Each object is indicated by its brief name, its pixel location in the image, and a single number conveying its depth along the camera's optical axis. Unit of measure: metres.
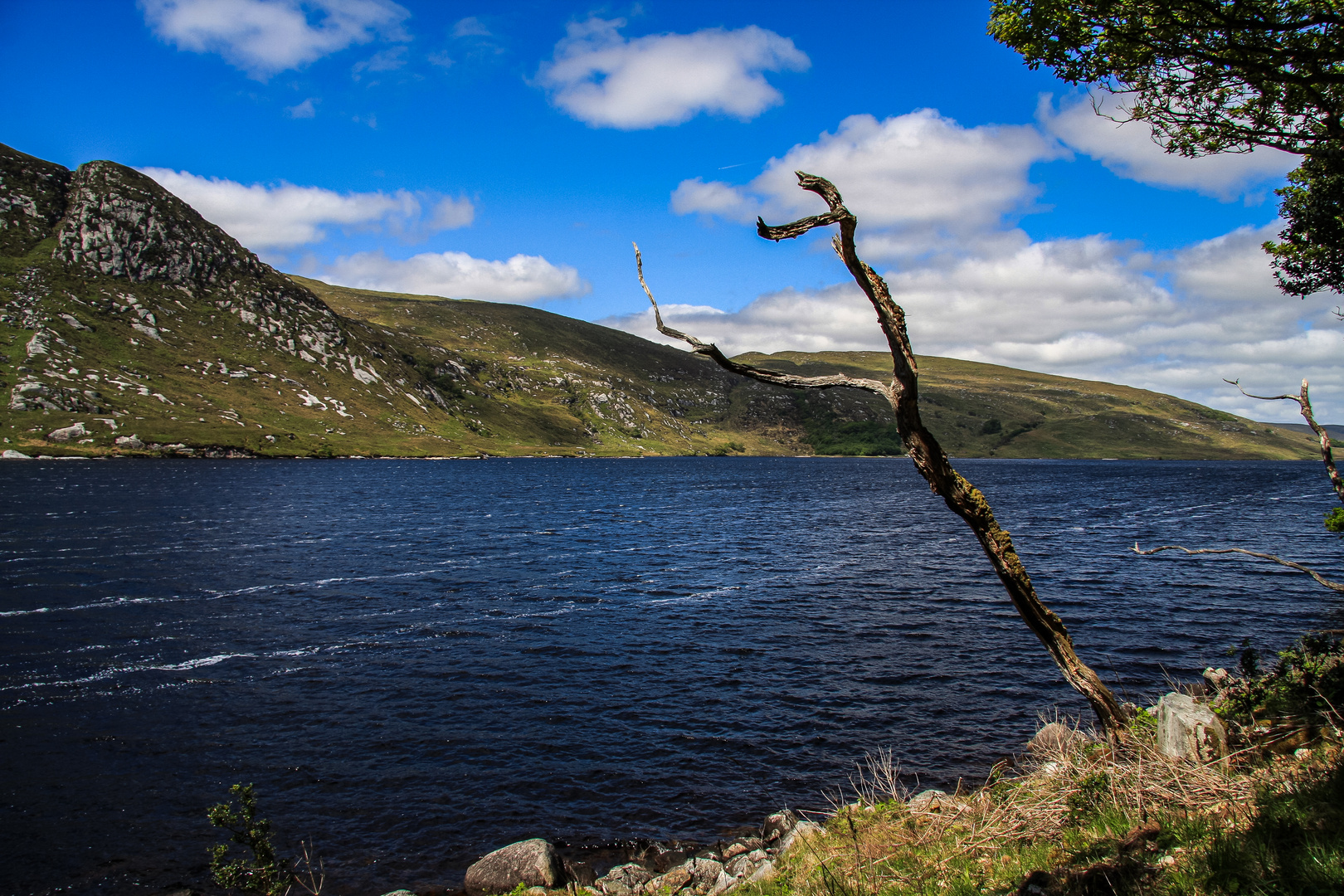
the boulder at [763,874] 14.66
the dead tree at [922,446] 8.64
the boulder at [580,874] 17.78
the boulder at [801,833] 16.90
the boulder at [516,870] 17.63
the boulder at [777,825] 19.39
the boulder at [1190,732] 11.34
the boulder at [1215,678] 23.52
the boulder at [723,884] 15.94
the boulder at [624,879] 16.98
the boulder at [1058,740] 12.25
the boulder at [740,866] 16.78
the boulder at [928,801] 13.99
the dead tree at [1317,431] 12.59
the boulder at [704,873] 16.73
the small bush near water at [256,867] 14.33
